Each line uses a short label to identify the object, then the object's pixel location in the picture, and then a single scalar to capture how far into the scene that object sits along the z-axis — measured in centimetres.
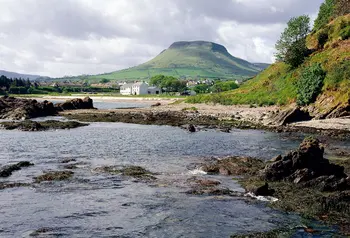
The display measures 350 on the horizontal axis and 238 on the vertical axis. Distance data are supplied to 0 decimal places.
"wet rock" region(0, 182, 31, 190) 3055
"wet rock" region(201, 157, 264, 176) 3638
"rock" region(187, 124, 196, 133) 6922
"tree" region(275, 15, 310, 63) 11200
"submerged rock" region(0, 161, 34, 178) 3444
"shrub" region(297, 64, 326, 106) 8425
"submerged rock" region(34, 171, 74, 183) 3292
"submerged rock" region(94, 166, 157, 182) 3422
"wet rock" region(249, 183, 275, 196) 2856
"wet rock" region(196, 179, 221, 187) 3169
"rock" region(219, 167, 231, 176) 3597
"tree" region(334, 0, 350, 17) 12419
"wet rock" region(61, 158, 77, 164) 4108
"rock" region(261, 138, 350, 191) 3136
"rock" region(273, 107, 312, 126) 7469
